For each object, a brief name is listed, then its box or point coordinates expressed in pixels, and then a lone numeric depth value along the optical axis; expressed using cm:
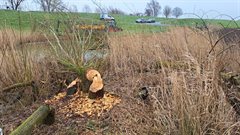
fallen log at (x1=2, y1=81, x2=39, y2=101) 309
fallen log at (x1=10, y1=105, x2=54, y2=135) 207
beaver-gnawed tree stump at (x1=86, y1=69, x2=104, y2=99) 281
